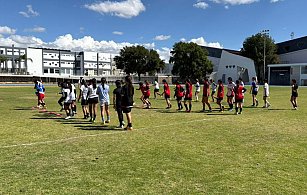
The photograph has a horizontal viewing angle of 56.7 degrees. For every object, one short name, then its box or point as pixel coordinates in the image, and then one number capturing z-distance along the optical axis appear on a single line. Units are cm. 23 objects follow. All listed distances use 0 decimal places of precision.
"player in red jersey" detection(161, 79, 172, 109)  1761
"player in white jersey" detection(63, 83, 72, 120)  1237
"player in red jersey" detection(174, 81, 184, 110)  1628
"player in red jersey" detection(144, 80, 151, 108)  1795
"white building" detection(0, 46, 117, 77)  10100
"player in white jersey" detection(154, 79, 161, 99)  2372
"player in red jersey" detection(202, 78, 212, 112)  1520
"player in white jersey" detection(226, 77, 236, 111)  1477
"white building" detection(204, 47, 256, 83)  8503
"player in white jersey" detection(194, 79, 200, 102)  2357
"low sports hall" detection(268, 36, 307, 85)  7344
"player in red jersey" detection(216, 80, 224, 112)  1542
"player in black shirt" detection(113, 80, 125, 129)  988
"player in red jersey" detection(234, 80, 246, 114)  1398
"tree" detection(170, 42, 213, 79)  8256
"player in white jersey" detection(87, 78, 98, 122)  1136
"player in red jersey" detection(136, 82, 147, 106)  1823
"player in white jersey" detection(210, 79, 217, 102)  2234
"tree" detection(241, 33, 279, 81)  8344
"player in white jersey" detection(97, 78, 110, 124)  1090
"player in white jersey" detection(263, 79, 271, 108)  1789
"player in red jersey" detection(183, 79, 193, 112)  1548
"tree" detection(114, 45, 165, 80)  8512
